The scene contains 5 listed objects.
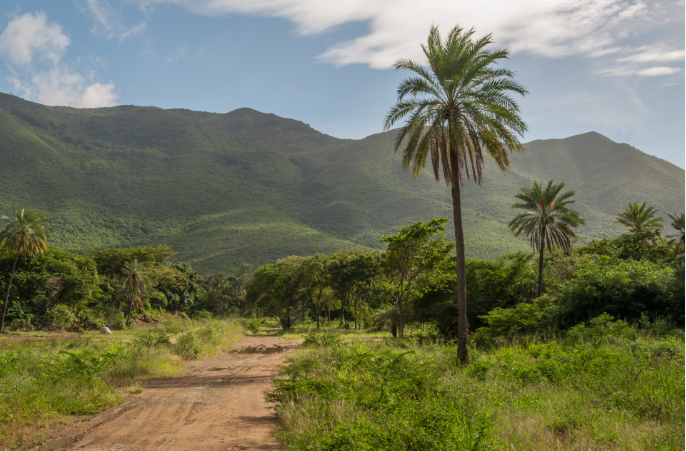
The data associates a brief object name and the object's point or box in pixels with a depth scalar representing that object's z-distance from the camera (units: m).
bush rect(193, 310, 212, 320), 76.21
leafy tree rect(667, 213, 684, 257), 35.68
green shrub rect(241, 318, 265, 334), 46.38
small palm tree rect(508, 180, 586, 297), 35.59
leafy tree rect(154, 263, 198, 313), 70.06
